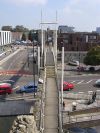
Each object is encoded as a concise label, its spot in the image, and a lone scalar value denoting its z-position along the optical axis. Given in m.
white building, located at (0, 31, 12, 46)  102.38
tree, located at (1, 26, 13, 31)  179.25
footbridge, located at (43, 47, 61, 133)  17.45
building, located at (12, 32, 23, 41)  144.40
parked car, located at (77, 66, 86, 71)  55.59
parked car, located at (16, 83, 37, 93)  36.61
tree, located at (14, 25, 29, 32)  180.94
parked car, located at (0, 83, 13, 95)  36.60
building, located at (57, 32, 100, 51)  80.79
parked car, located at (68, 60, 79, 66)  64.53
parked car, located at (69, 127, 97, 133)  24.96
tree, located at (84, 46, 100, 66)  55.70
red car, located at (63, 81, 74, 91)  37.62
